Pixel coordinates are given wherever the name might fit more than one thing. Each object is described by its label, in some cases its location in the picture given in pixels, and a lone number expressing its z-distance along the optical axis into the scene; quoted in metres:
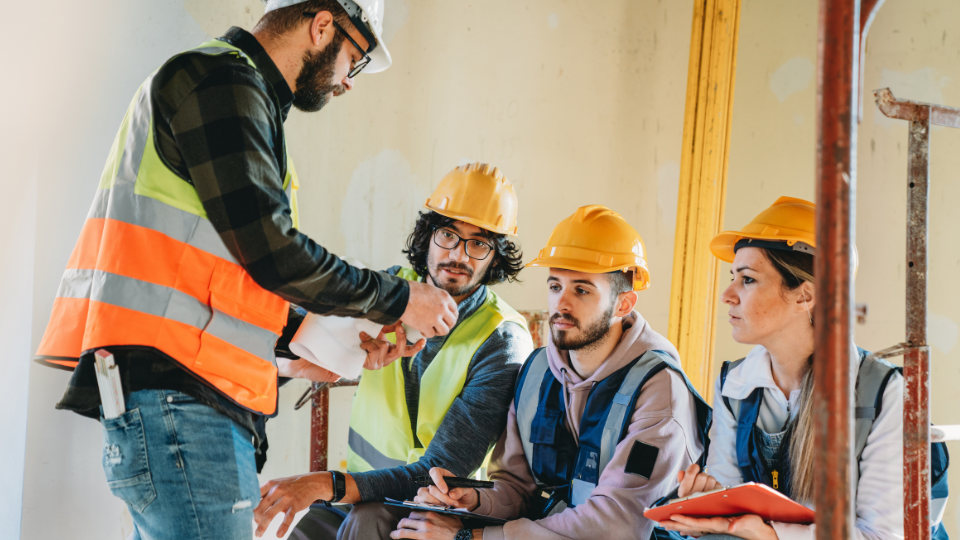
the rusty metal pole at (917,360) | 1.58
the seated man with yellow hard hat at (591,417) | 2.15
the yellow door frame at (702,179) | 5.00
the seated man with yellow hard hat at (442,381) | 2.35
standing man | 1.46
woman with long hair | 1.89
